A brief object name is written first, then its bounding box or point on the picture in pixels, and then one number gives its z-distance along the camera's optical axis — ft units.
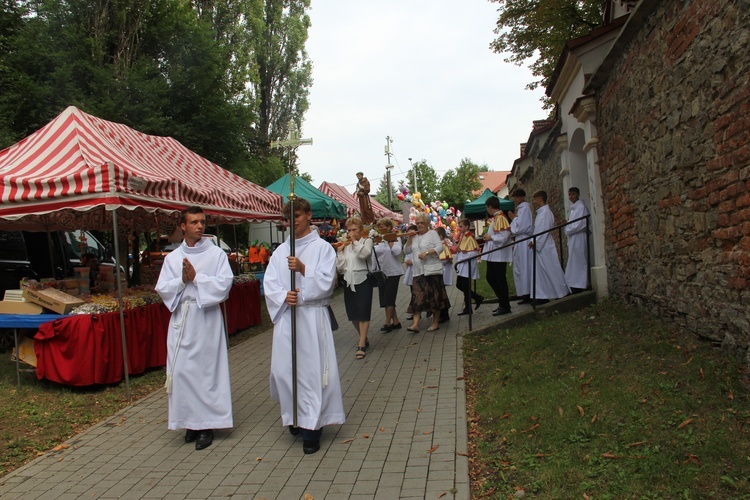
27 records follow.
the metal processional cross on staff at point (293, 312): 15.62
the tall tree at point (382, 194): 243.68
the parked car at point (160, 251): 44.68
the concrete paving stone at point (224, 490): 13.28
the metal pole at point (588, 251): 32.50
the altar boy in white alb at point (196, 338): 16.48
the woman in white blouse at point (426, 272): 30.68
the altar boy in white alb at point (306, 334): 15.84
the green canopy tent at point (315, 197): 54.03
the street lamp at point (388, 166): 162.90
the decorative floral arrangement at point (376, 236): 29.78
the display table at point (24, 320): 22.85
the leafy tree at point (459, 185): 209.05
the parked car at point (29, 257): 34.68
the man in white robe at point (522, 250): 33.27
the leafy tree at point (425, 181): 217.36
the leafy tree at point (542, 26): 49.47
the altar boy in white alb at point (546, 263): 32.37
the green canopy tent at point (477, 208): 81.35
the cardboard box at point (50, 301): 22.99
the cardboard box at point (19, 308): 23.34
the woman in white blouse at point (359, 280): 27.30
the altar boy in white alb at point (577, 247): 33.01
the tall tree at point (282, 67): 112.88
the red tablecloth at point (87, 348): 22.36
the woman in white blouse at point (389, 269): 31.69
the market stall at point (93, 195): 22.35
